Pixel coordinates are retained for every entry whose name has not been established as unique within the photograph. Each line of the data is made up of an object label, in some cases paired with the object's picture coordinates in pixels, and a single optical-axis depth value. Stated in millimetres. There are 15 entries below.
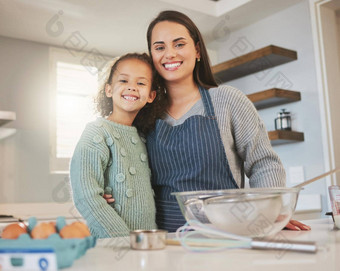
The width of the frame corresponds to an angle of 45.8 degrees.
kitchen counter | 511
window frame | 3476
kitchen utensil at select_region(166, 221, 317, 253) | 591
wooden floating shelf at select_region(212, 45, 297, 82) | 2911
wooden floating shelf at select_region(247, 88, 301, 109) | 2867
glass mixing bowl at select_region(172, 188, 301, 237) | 712
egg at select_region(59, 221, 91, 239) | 578
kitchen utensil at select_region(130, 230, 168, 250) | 669
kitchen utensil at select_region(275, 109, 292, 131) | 3004
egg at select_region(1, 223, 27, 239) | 596
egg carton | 504
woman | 1362
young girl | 1158
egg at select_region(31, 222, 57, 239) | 577
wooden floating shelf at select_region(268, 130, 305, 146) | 2828
